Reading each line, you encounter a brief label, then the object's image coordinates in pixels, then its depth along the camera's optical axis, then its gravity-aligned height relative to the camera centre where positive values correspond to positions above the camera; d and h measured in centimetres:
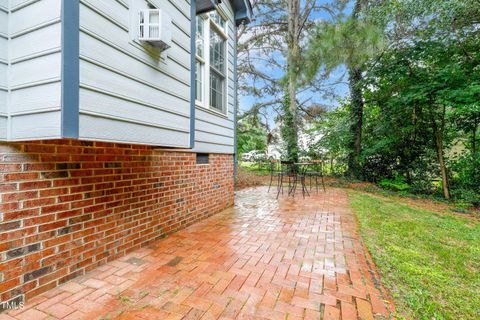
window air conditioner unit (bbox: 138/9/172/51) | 191 +108
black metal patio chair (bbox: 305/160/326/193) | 956 -30
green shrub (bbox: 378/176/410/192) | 754 -75
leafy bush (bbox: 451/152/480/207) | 627 -47
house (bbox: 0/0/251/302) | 143 +23
